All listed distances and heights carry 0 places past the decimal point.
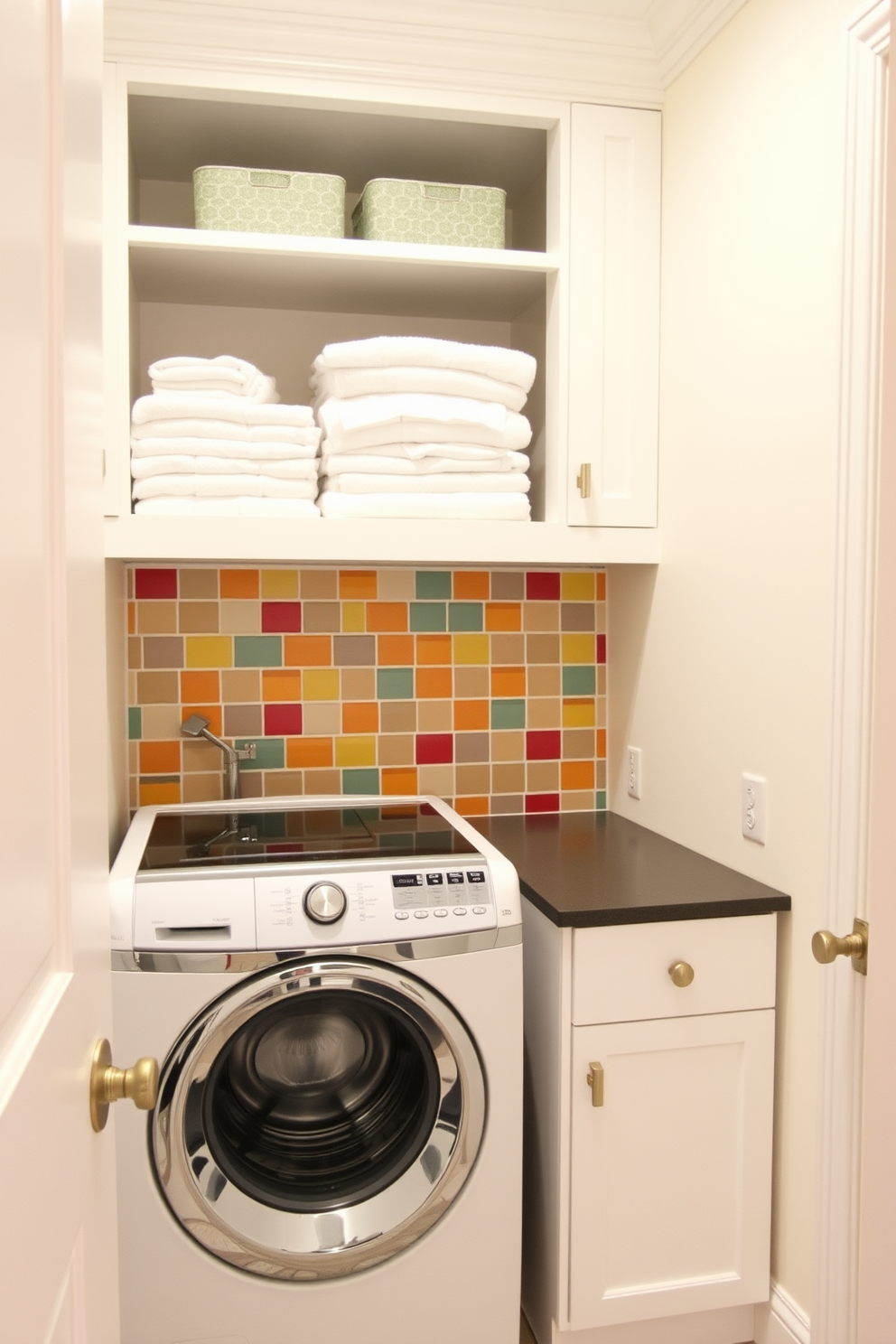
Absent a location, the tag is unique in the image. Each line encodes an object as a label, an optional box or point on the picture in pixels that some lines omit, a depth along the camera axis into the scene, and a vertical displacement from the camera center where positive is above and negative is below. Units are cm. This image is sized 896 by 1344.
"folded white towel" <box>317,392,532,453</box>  191 +39
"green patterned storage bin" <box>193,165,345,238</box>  191 +81
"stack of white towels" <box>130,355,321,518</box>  185 +33
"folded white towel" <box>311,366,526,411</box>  192 +46
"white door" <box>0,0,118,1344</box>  54 -4
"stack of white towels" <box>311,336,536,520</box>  192 +38
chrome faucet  216 -27
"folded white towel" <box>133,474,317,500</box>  186 +25
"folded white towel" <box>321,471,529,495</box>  193 +27
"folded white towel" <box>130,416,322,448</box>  186 +36
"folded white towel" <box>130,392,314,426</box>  184 +39
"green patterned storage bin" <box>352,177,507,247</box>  197 +82
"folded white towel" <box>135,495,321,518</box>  186 +21
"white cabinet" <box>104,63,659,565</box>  186 +71
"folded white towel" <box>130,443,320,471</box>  185 +32
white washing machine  157 -80
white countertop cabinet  167 -86
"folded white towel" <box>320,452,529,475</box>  194 +30
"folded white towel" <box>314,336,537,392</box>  191 +51
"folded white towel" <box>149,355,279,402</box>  185 +46
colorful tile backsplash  224 -14
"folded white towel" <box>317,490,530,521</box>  192 +23
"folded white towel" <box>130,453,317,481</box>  185 +29
